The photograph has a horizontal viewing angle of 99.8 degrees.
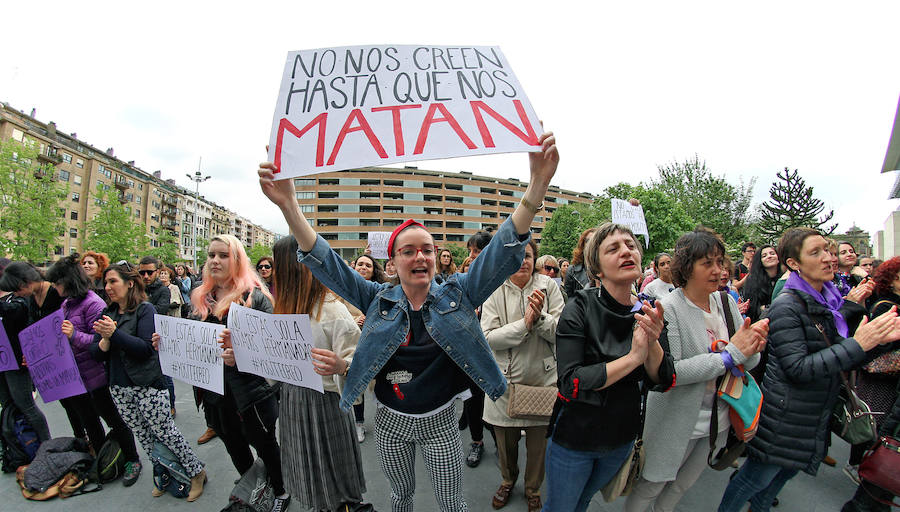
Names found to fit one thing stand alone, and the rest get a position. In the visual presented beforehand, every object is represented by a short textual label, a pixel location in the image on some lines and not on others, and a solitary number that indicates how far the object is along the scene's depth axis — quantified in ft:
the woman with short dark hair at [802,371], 7.50
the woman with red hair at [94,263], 16.84
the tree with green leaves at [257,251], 253.40
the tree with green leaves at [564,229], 136.15
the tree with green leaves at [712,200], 91.30
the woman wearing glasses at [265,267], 21.84
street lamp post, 118.01
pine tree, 83.61
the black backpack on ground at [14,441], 12.40
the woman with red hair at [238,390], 9.58
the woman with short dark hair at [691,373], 7.32
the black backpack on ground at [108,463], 11.81
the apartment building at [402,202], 230.89
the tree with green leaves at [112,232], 94.10
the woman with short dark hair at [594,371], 6.54
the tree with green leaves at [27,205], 63.41
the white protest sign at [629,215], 23.78
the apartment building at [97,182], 162.81
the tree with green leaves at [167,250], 143.76
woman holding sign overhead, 6.26
